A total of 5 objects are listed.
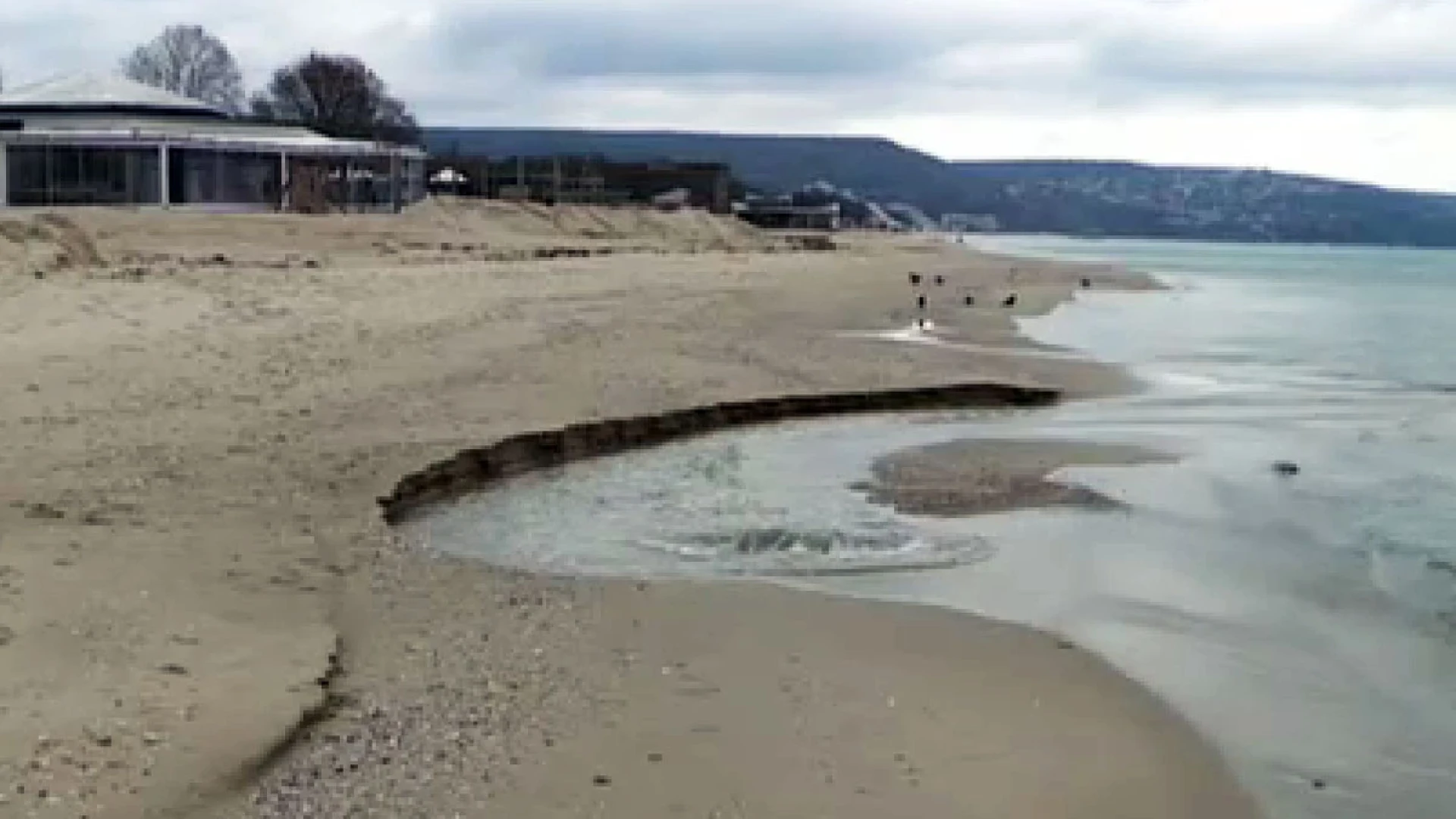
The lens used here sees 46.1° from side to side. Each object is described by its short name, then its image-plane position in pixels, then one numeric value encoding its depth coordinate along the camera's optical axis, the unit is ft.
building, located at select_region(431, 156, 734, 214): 293.64
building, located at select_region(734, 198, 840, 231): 377.50
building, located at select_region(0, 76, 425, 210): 155.94
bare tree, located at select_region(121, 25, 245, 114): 303.48
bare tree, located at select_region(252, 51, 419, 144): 296.71
